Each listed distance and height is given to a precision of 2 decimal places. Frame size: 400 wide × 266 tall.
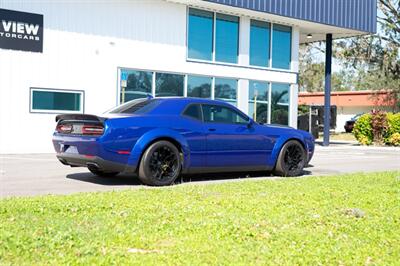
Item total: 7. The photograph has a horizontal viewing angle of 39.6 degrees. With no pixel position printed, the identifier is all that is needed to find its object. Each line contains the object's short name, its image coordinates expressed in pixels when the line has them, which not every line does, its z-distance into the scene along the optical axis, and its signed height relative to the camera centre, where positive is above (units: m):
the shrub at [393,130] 24.56 -0.15
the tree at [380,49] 36.47 +5.15
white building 16.44 +2.37
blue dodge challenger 8.75 -0.31
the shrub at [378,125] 24.98 +0.07
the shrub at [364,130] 25.62 -0.17
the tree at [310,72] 53.16 +5.79
